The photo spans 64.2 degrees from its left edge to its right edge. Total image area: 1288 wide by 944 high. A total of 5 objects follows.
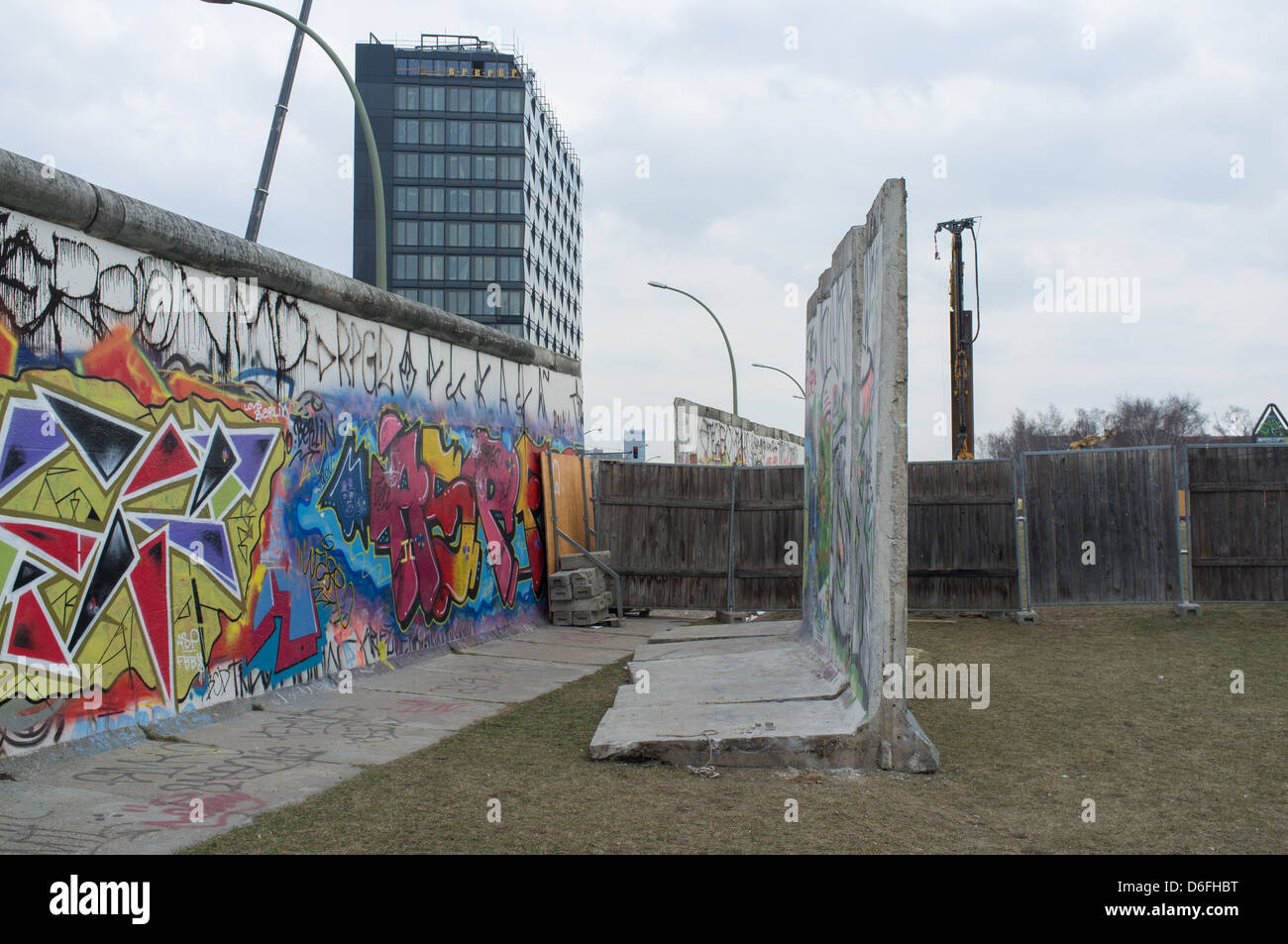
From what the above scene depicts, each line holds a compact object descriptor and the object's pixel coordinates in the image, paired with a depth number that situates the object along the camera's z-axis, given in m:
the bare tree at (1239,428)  72.38
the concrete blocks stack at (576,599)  12.10
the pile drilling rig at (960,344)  21.41
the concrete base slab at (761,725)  5.34
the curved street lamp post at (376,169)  10.75
